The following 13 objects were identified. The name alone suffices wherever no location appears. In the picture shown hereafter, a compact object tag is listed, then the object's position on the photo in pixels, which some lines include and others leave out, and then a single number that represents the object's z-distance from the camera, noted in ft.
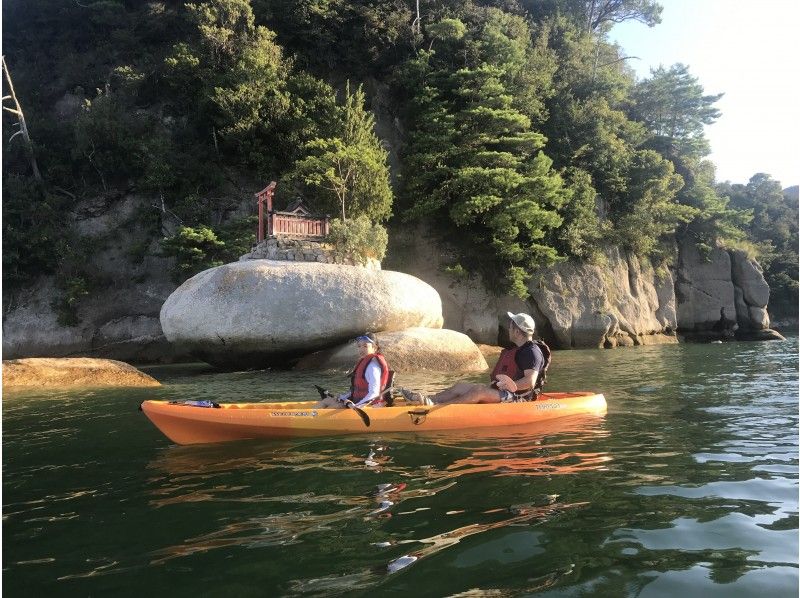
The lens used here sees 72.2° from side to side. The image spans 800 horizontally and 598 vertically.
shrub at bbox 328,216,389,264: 56.54
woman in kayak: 22.58
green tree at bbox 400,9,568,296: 71.46
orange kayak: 20.17
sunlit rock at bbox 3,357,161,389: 39.83
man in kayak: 23.58
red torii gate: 57.00
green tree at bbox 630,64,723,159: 96.48
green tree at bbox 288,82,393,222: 63.36
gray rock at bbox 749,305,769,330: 88.99
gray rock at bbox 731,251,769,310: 89.92
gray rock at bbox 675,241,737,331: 89.81
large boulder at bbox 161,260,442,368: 48.03
